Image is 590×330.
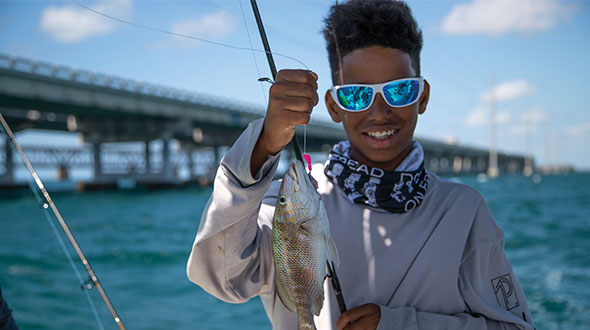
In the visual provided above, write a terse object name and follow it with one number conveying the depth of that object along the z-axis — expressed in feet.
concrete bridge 71.96
